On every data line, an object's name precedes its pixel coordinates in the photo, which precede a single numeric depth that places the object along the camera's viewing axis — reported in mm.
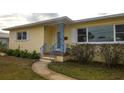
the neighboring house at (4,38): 19044
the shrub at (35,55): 8350
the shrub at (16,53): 9385
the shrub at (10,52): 10100
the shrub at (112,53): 5895
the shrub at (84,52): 6741
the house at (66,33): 6702
